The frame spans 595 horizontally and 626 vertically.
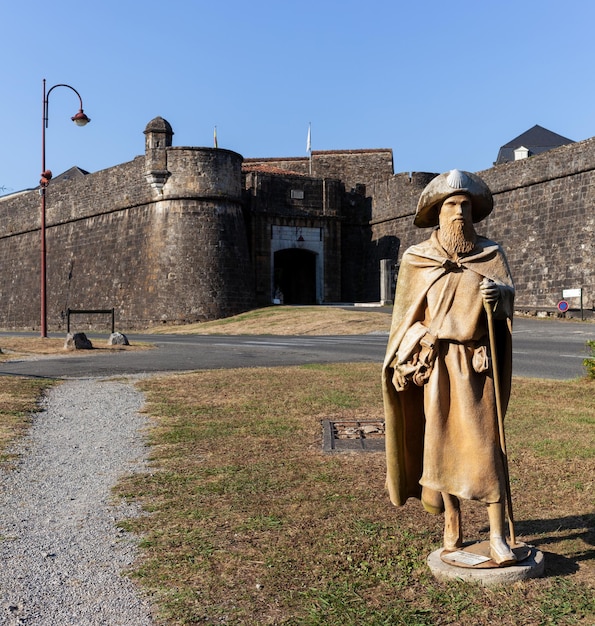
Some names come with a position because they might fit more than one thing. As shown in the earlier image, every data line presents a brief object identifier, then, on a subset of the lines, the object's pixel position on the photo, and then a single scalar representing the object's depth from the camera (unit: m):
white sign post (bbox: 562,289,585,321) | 23.77
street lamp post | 24.81
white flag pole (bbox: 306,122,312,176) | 39.28
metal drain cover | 6.43
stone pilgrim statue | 3.64
